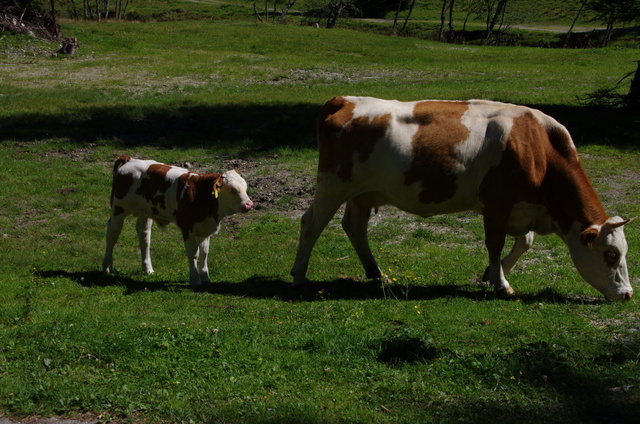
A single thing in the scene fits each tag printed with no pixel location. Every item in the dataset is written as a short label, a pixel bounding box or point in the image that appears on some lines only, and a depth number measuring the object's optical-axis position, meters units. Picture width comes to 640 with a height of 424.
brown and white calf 10.65
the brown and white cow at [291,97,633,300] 9.65
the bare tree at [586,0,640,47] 24.27
